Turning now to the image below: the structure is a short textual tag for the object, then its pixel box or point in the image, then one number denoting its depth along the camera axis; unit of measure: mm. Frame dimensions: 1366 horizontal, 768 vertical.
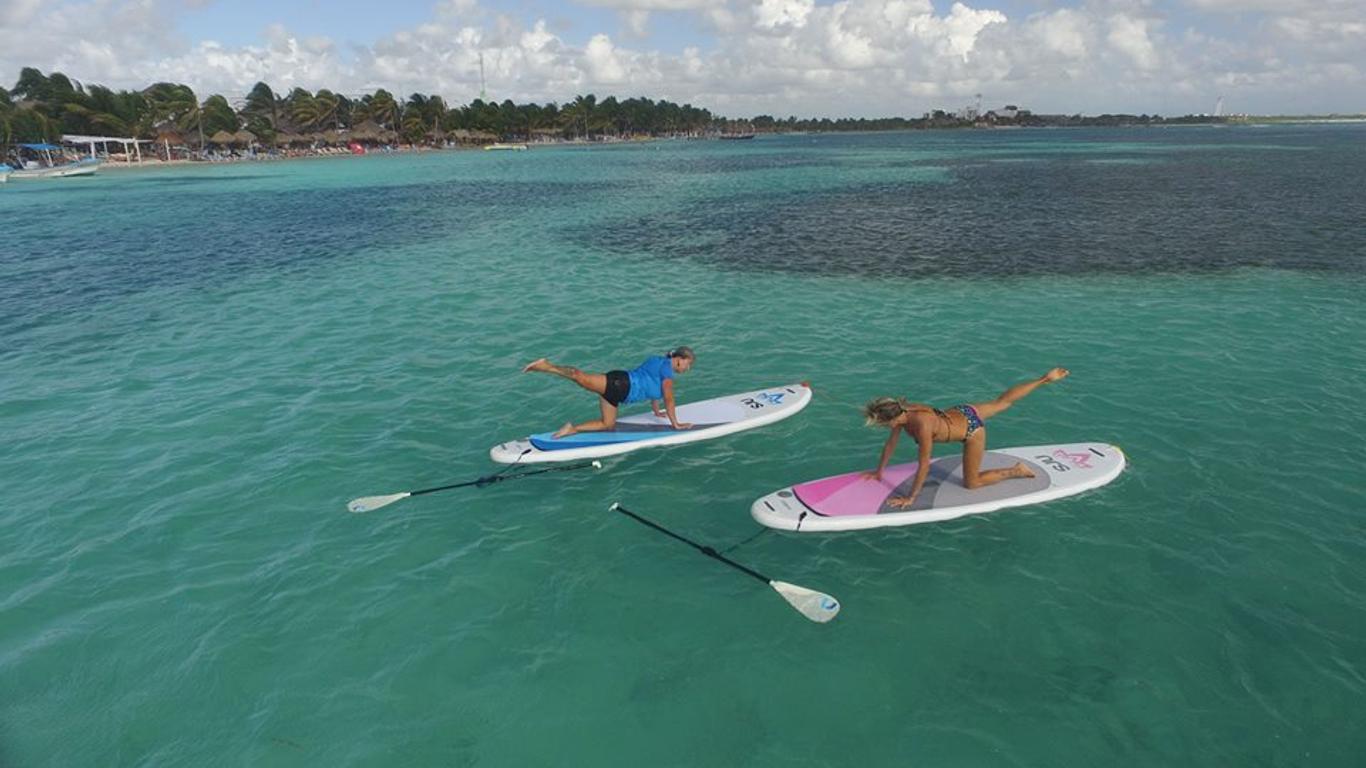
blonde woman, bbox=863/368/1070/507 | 10609
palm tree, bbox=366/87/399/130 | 164250
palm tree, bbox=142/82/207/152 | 126375
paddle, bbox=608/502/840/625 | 9172
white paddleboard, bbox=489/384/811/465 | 13508
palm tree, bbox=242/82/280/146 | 151250
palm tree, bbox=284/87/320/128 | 152250
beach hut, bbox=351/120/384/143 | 158000
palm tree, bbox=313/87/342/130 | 155250
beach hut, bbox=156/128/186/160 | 126988
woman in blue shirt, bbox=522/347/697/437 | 13625
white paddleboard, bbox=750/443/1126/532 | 11016
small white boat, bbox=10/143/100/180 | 90250
